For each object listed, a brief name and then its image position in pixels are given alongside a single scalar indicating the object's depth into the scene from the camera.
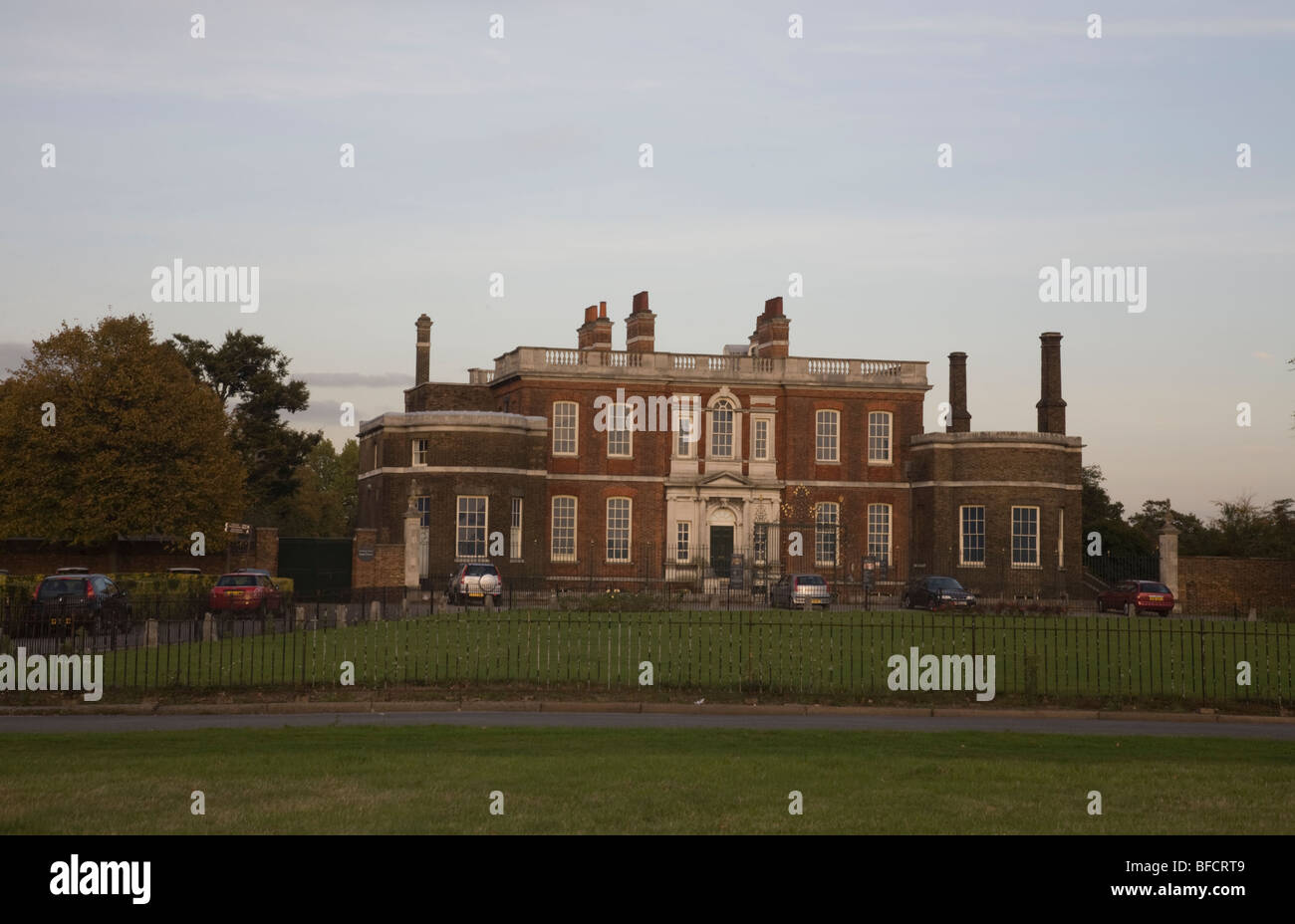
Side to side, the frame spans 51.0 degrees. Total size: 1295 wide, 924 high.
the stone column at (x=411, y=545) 48.31
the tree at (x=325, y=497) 85.06
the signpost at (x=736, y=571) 54.72
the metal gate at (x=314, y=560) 51.94
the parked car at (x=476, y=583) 44.22
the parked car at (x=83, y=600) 29.44
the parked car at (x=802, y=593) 44.91
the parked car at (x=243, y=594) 36.28
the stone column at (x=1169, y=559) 49.75
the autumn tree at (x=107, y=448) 48.12
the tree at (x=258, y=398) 73.00
